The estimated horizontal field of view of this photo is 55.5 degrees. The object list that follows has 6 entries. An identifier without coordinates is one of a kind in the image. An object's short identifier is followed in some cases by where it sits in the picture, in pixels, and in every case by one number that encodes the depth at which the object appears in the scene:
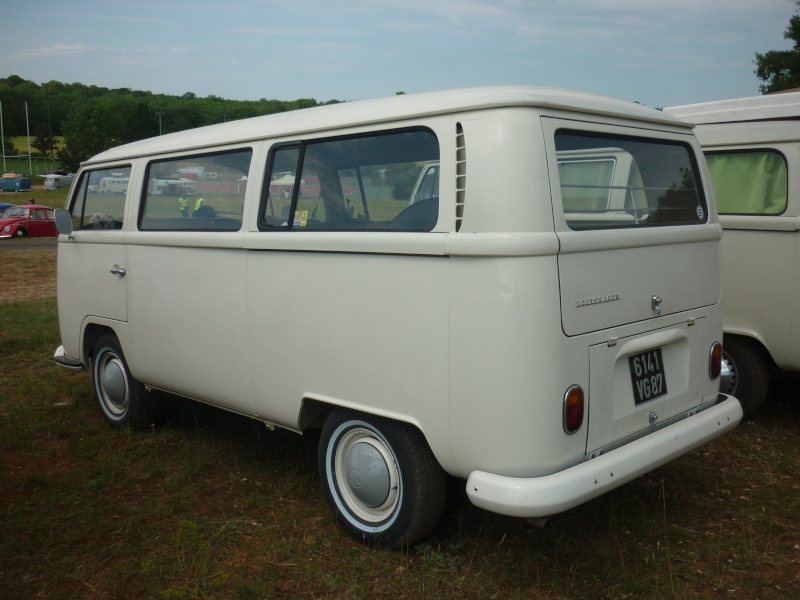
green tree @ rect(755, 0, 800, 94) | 25.86
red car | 28.76
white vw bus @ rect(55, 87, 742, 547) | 3.02
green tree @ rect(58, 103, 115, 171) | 88.12
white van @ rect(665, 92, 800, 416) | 5.32
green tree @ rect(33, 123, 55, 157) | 98.81
